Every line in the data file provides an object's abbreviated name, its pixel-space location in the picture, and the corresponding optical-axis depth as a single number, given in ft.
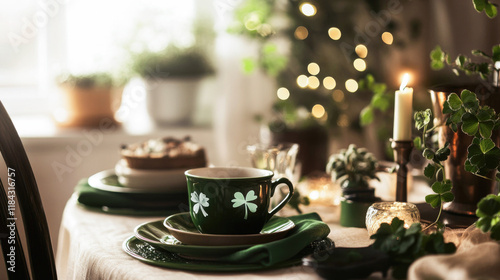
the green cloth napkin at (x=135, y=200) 3.60
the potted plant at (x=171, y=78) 8.84
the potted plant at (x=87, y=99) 8.58
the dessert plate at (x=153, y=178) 3.77
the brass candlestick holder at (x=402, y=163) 3.33
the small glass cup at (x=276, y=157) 3.65
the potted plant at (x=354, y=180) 3.26
